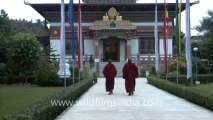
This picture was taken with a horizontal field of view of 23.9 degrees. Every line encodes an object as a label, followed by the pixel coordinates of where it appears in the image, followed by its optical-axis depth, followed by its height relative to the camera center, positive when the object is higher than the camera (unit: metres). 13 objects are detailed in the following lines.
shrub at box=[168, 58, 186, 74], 41.00 -1.44
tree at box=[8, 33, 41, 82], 35.41 -0.21
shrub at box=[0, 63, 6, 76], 38.62 -1.44
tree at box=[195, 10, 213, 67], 44.59 +2.08
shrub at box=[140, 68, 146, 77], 45.22 -2.14
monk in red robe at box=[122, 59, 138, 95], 22.19 -1.18
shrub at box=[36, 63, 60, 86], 31.38 -1.78
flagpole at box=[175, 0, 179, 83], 25.85 +0.77
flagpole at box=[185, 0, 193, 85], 23.23 +0.25
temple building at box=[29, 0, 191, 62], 51.06 +2.33
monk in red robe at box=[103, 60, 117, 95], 23.25 -1.26
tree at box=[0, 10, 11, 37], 43.48 +2.04
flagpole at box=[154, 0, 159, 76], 35.50 +0.05
